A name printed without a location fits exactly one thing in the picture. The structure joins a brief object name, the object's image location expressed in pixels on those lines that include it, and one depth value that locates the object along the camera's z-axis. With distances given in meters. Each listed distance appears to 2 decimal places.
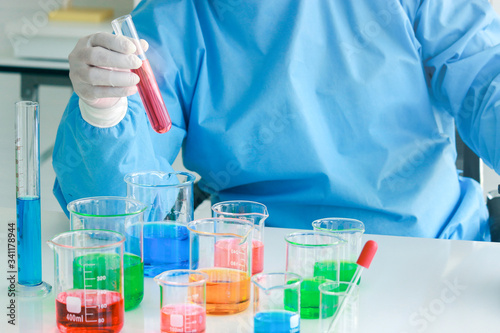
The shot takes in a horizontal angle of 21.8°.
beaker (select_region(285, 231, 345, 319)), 1.55
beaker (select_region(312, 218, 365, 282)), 1.63
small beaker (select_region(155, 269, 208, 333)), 1.47
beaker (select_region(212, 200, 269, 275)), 1.66
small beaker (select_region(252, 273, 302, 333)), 1.47
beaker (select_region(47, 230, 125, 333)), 1.46
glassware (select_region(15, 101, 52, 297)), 1.61
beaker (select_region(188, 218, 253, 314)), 1.53
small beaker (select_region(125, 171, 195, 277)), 1.64
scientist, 2.01
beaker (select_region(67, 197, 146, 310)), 1.54
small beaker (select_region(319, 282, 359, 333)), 1.50
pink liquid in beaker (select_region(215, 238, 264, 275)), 1.54
